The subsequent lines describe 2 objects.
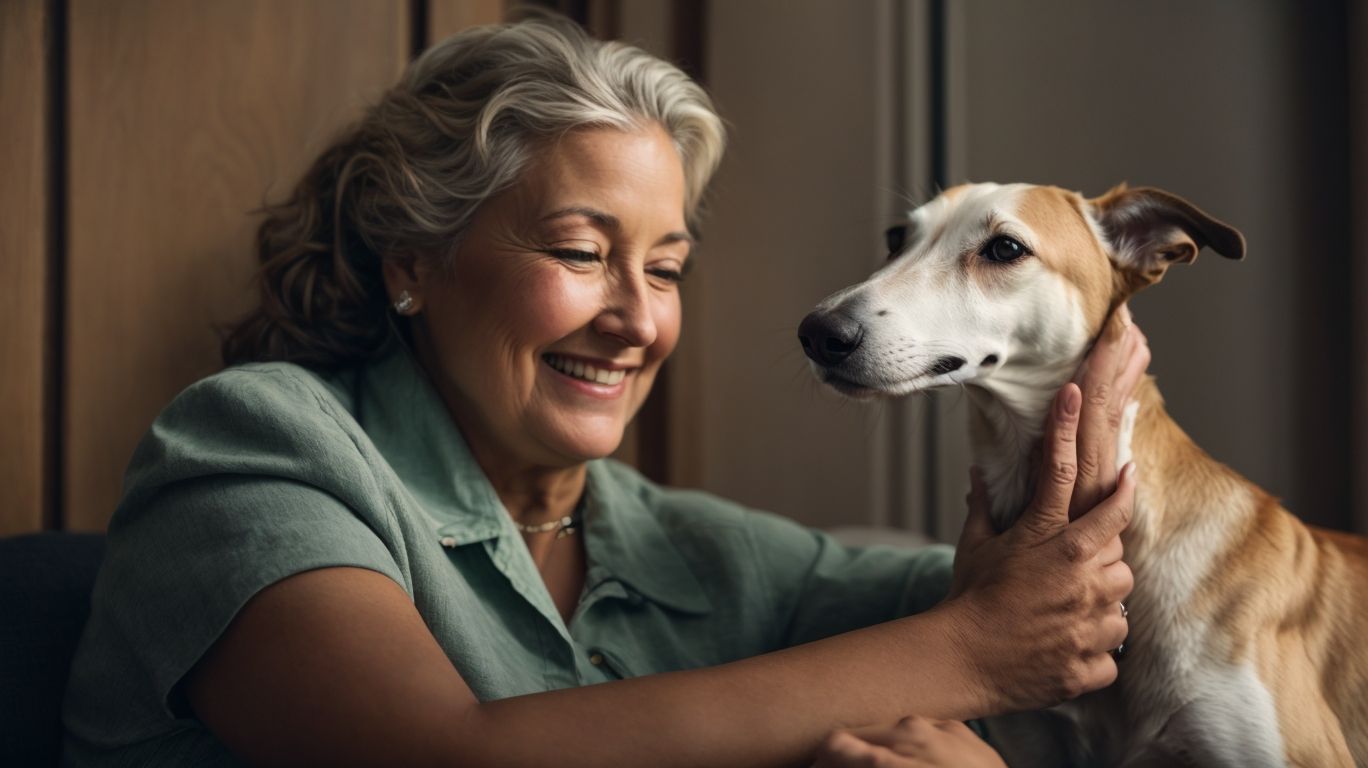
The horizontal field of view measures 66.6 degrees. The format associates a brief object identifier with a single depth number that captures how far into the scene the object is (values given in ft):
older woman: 3.14
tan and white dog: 3.78
